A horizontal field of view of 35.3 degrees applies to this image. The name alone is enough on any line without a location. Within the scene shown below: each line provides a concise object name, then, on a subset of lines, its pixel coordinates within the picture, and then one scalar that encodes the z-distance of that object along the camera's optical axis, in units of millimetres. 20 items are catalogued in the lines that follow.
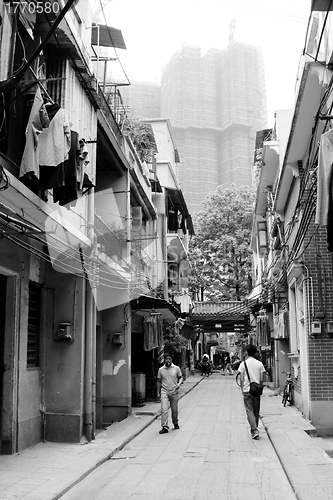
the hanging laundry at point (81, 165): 8008
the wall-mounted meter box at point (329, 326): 11672
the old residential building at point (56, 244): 7492
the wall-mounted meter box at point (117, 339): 14133
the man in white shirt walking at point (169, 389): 11312
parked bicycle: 15555
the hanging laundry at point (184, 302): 26312
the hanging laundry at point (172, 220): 24938
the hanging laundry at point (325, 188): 6582
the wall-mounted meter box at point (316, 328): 11586
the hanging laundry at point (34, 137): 7188
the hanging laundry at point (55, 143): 7383
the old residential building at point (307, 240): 9383
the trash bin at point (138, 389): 16250
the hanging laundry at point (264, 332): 21391
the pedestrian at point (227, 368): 37969
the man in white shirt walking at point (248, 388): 10203
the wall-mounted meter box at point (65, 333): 9971
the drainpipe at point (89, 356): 9984
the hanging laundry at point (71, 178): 7867
